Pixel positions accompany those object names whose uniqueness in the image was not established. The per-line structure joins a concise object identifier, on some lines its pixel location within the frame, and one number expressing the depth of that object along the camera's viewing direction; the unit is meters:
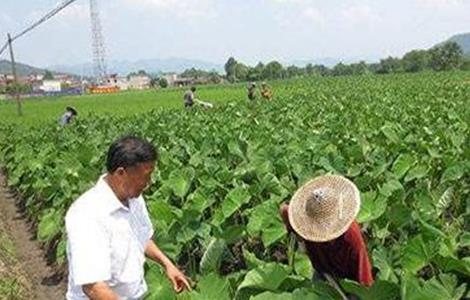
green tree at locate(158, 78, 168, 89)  113.70
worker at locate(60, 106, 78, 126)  21.67
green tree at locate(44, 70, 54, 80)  189.62
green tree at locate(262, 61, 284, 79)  110.79
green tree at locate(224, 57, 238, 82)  113.01
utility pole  41.84
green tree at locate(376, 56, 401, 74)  97.36
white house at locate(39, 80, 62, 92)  138.62
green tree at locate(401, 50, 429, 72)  94.19
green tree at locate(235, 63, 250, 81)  111.54
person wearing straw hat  3.68
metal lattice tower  115.50
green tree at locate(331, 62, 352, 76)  113.75
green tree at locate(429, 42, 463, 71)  90.31
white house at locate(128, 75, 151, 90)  158.64
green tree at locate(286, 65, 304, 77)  115.94
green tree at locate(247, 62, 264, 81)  110.18
